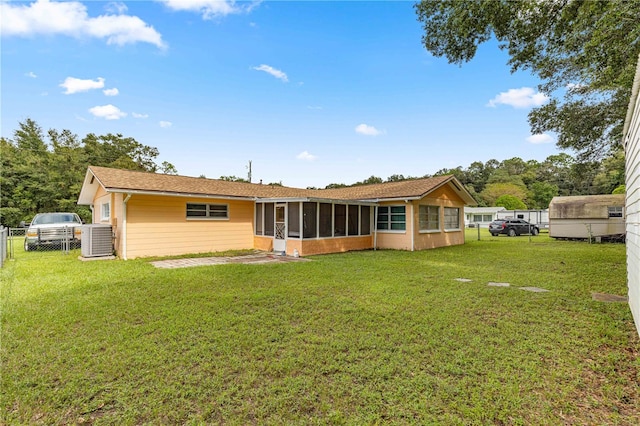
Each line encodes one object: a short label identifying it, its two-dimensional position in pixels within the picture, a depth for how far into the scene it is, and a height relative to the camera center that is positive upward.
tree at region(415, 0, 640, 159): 6.14 +4.71
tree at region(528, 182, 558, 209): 50.78 +3.11
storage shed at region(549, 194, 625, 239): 16.73 -0.23
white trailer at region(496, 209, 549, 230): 31.95 -0.30
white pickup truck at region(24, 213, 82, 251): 11.94 -0.69
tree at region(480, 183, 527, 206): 49.25 +3.64
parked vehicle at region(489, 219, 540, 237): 22.62 -1.11
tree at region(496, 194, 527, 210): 45.53 +1.56
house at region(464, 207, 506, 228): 37.94 -0.22
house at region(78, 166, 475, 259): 10.70 -0.07
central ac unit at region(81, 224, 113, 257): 10.10 -0.89
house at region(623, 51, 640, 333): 3.40 +0.27
